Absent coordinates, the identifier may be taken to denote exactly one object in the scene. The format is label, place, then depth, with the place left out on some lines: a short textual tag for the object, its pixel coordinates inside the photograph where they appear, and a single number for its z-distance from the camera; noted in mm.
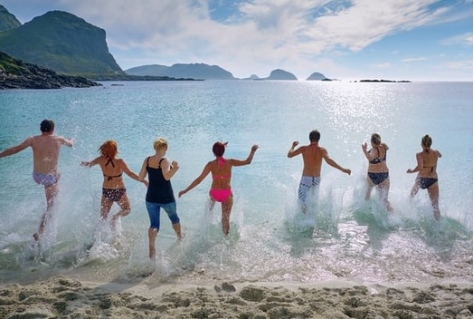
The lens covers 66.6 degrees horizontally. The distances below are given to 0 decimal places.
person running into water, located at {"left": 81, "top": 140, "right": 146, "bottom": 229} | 6621
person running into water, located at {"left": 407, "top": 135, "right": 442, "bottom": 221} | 8125
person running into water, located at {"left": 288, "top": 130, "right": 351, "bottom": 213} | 7973
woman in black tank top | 6047
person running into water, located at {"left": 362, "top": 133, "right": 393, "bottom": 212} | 8578
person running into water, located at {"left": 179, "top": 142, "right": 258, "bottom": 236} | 6824
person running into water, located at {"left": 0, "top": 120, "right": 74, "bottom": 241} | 7195
